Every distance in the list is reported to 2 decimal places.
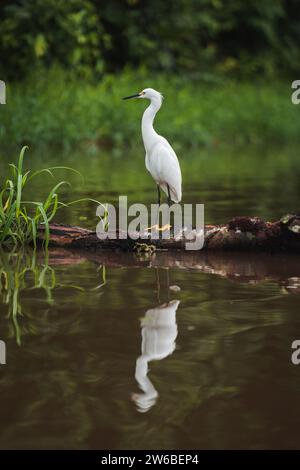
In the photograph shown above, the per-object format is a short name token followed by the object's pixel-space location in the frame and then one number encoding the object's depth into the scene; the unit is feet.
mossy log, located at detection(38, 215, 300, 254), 42.01
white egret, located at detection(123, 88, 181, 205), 49.24
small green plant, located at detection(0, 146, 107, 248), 42.30
